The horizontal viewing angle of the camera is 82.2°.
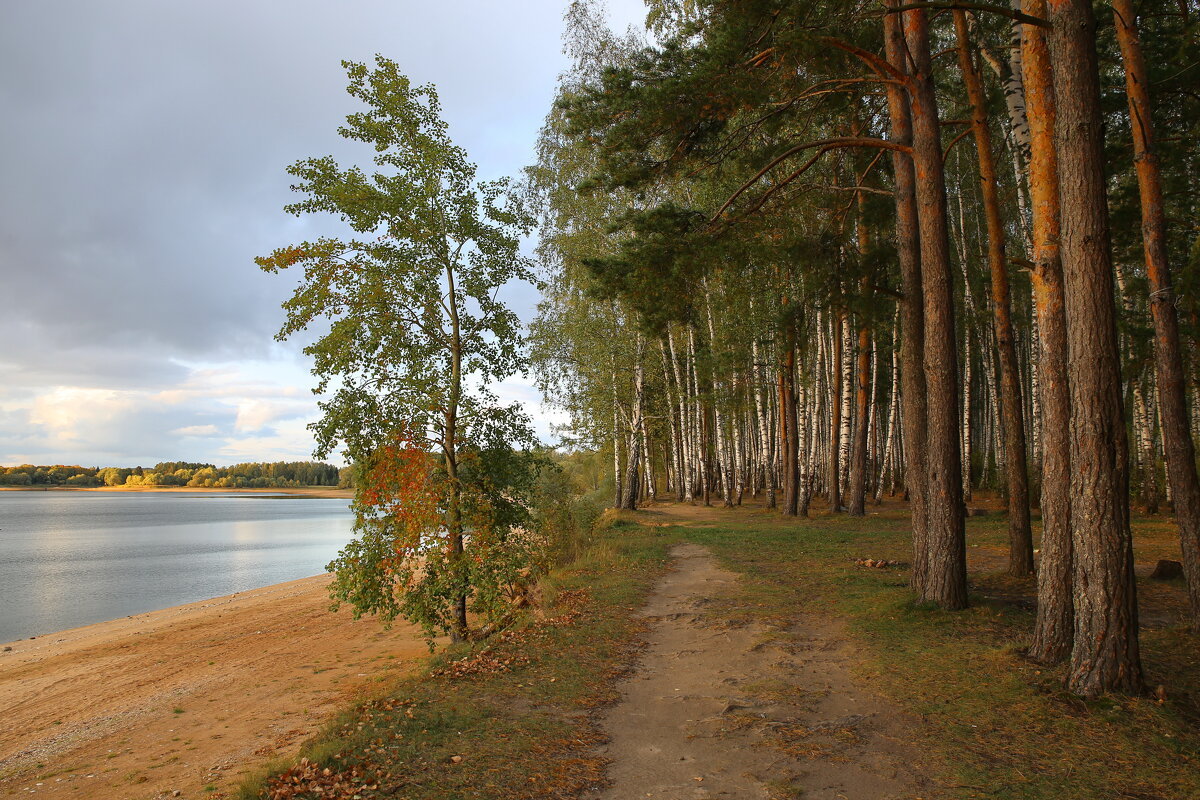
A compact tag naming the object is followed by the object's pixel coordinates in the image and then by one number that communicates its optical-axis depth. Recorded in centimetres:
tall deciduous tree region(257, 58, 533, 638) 820
